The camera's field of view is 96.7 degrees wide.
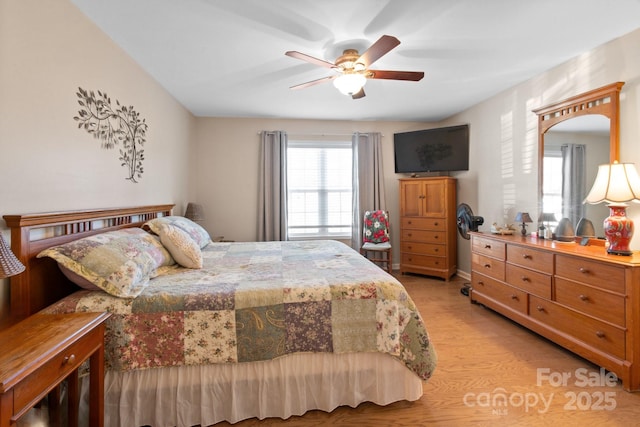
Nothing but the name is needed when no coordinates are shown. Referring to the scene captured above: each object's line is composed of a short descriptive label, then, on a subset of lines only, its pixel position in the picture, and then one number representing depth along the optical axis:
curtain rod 4.55
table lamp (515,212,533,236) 2.96
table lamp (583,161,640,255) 1.98
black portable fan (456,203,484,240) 3.49
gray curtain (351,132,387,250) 4.60
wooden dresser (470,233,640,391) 1.79
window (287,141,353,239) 4.63
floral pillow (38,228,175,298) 1.48
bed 1.47
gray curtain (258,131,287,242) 4.40
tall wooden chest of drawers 4.13
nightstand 0.87
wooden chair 4.38
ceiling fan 2.17
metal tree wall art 1.99
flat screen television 4.19
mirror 2.36
